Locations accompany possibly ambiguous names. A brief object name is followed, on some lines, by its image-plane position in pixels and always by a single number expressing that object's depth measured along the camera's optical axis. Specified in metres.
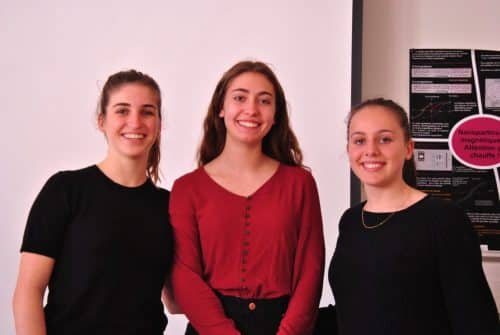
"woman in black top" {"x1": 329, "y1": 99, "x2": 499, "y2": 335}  1.27
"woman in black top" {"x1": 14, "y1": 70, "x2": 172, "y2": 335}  1.43
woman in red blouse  1.53
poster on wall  2.51
